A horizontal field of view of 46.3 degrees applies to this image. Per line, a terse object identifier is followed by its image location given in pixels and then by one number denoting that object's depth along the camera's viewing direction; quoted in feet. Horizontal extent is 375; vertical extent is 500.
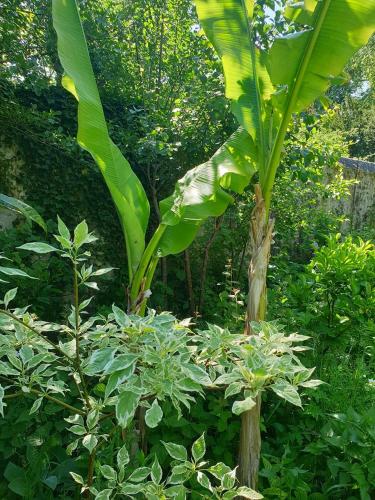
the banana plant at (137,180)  7.35
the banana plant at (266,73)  7.07
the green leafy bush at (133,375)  4.33
